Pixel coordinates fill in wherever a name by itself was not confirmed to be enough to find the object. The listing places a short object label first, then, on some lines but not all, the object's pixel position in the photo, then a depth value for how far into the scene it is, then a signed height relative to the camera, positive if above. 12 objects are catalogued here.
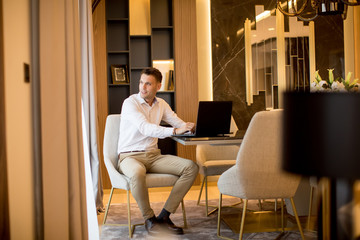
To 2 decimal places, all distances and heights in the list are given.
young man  3.26 -0.33
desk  2.92 -0.22
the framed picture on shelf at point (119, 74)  5.33 +0.46
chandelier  3.39 +0.78
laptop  3.17 -0.08
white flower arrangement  3.34 +0.15
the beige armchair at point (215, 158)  3.78 -0.47
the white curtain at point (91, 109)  3.88 +0.03
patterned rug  3.23 -0.95
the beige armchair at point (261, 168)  2.61 -0.38
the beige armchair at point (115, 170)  3.25 -0.45
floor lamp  1.04 -0.07
